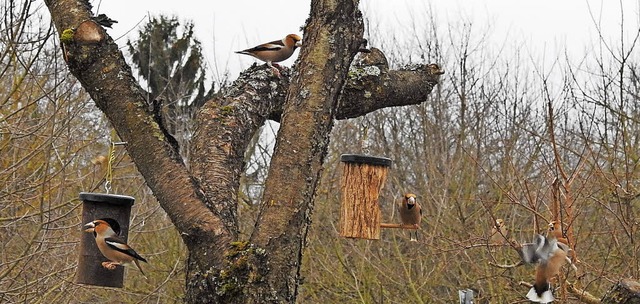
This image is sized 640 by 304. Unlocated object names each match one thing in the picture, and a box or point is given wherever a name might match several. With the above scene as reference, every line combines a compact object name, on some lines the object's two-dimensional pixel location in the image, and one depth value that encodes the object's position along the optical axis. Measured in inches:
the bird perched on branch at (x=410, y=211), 404.8
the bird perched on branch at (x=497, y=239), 561.9
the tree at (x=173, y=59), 1347.2
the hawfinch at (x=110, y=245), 283.1
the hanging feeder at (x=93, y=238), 290.4
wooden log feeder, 352.8
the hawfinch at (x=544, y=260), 241.3
